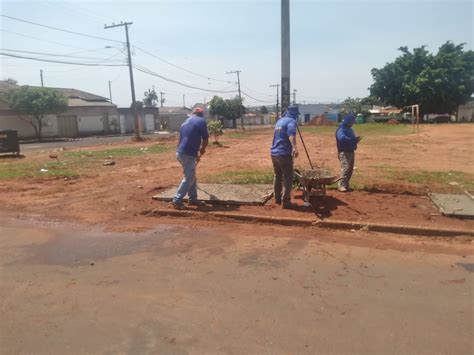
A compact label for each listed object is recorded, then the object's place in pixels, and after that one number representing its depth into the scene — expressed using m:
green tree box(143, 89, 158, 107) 101.88
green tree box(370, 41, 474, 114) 50.31
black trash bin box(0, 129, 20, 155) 18.77
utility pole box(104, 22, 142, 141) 35.36
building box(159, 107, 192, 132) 66.38
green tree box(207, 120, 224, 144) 25.48
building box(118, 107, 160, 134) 55.22
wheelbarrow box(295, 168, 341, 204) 6.94
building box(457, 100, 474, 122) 63.11
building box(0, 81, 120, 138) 40.97
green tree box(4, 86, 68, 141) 37.78
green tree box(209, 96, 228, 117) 65.62
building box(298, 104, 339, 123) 99.95
